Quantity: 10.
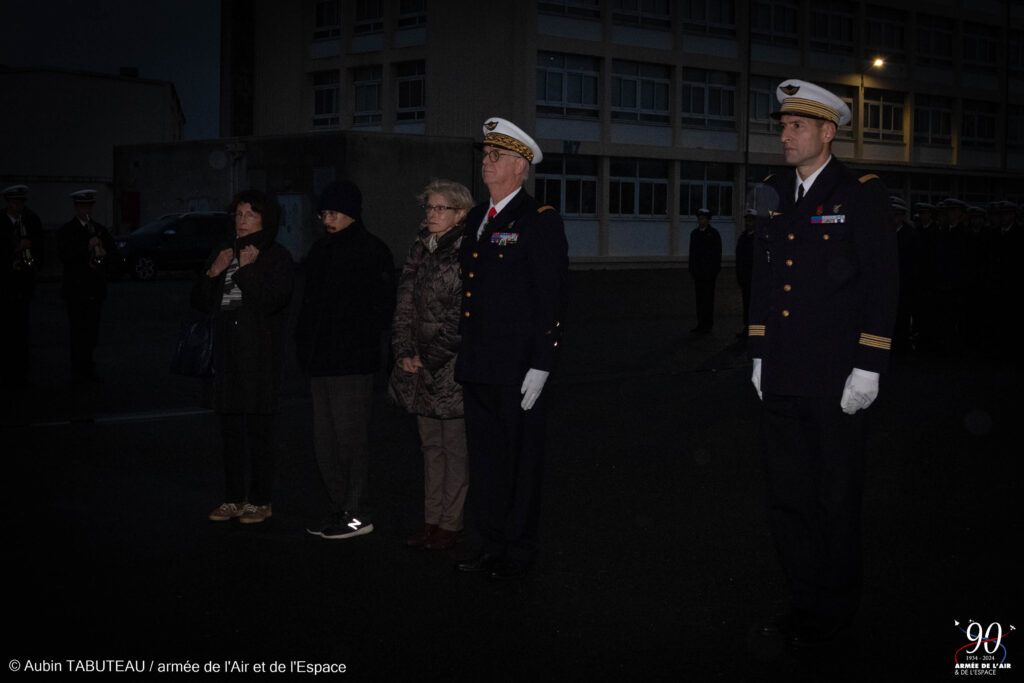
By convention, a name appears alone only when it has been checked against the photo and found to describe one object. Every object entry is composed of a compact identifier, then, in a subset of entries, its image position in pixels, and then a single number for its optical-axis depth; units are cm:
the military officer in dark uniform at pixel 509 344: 582
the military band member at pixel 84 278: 1280
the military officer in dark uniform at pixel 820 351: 481
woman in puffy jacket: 643
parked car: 3278
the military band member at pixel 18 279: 1245
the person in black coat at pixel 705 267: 1981
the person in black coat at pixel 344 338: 665
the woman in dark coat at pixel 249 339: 689
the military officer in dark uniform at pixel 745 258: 1826
